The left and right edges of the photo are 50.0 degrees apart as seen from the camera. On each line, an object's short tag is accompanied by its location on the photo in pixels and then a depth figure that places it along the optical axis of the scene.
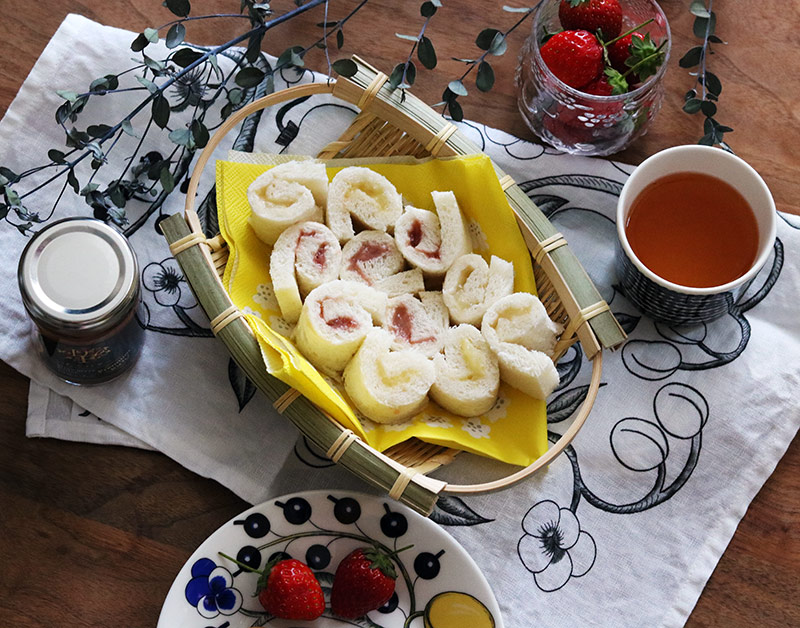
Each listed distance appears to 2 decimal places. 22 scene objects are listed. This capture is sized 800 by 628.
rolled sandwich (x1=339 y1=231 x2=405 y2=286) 1.04
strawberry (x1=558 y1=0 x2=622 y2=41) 1.05
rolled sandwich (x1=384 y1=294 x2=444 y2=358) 1.01
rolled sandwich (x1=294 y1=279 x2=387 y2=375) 0.96
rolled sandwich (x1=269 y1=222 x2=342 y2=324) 0.99
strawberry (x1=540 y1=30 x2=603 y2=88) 1.02
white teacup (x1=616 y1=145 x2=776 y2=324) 0.99
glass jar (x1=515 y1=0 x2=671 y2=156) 1.04
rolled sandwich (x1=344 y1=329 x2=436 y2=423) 0.95
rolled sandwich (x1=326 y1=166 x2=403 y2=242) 1.04
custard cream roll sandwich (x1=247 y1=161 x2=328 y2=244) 1.01
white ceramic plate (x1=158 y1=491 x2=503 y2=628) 0.96
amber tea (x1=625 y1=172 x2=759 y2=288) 1.02
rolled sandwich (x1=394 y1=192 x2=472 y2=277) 1.03
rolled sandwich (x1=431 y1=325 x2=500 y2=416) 0.97
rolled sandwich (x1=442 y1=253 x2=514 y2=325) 1.01
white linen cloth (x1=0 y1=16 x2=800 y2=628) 1.04
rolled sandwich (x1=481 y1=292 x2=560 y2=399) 0.96
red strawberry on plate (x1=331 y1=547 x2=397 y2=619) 0.94
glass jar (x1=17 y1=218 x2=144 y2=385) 0.91
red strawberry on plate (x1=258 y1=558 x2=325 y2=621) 0.94
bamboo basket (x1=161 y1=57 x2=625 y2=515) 0.92
